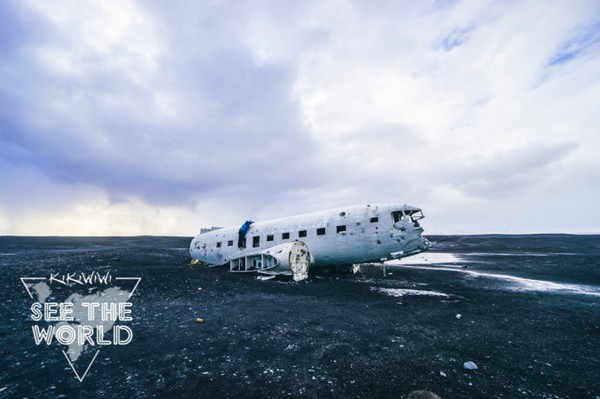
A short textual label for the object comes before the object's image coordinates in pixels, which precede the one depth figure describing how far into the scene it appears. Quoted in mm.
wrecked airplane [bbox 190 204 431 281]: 14555
